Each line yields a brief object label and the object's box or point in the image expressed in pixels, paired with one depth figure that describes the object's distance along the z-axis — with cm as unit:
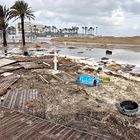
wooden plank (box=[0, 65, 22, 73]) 822
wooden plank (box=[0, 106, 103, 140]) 331
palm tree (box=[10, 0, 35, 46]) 2357
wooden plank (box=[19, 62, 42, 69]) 899
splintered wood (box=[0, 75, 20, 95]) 558
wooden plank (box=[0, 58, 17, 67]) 939
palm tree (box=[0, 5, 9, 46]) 2225
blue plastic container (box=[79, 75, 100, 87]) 648
